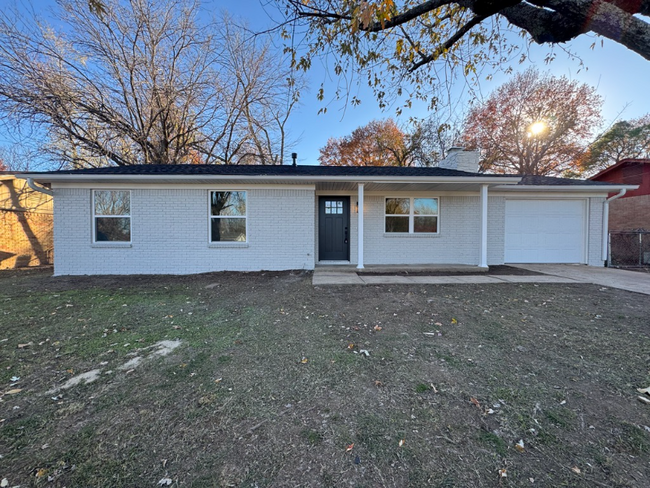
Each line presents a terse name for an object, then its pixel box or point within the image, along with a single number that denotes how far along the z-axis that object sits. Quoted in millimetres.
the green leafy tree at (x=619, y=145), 17938
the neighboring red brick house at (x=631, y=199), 12039
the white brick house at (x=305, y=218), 7477
